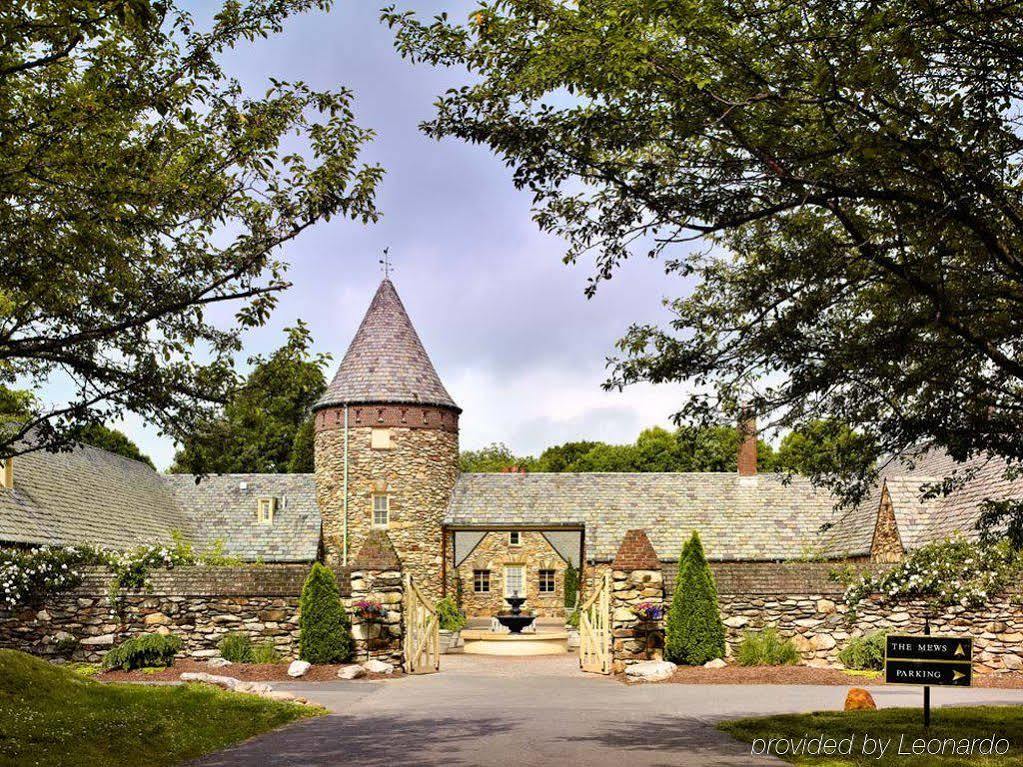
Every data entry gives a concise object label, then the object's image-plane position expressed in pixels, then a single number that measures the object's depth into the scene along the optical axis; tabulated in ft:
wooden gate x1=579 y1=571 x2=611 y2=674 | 68.49
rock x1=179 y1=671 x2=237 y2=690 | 53.00
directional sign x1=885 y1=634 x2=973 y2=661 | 37.52
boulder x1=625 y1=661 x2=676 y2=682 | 61.41
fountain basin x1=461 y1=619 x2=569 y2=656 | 97.60
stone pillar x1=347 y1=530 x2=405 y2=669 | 68.85
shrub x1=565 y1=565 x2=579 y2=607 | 144.36
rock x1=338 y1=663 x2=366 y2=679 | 63.26
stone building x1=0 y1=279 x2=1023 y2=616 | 120.26
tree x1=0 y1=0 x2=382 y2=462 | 32.50
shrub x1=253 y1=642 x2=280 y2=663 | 67.21
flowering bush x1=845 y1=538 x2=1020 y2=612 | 61.97
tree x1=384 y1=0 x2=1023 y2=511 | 27.37
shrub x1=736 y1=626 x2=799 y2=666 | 64.80
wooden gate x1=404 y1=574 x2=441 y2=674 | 70.64
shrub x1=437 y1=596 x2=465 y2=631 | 112.78
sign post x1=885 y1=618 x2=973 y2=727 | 37.42
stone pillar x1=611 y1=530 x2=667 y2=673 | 66.85
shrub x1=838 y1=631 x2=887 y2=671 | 62.69
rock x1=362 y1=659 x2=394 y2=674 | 66.74
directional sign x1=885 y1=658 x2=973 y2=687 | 37.37
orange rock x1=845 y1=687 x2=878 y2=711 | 44.24
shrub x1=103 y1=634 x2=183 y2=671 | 64.69
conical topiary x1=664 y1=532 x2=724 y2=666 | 64.54
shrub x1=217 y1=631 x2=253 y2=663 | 67.21
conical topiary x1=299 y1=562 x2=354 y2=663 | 66.54
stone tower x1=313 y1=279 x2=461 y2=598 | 124.57
